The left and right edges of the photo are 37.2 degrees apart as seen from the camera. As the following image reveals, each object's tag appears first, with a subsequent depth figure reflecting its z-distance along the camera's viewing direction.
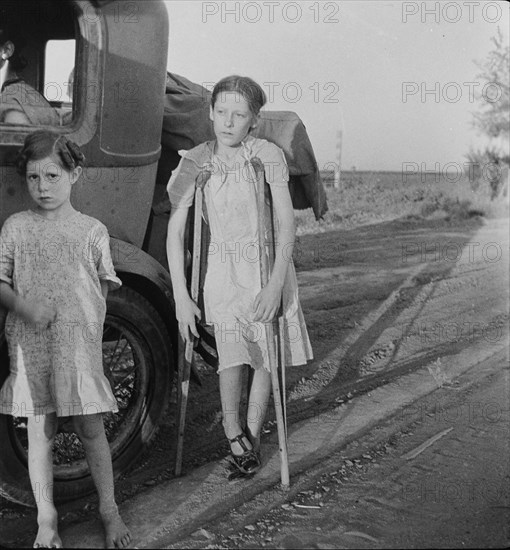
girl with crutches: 3.65
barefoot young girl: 2.98
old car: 3.37
